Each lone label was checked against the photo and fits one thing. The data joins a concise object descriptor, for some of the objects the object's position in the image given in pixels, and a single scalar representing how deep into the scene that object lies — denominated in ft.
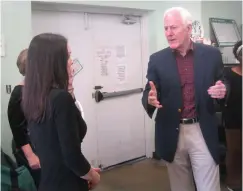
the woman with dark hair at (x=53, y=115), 3.88
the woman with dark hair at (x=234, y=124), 7.89
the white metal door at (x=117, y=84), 11.47
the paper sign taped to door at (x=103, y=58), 11.42
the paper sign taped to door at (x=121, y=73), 11.98
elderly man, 5.64
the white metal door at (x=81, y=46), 10.14
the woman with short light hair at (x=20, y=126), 5.84
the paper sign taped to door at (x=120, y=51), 11.87
